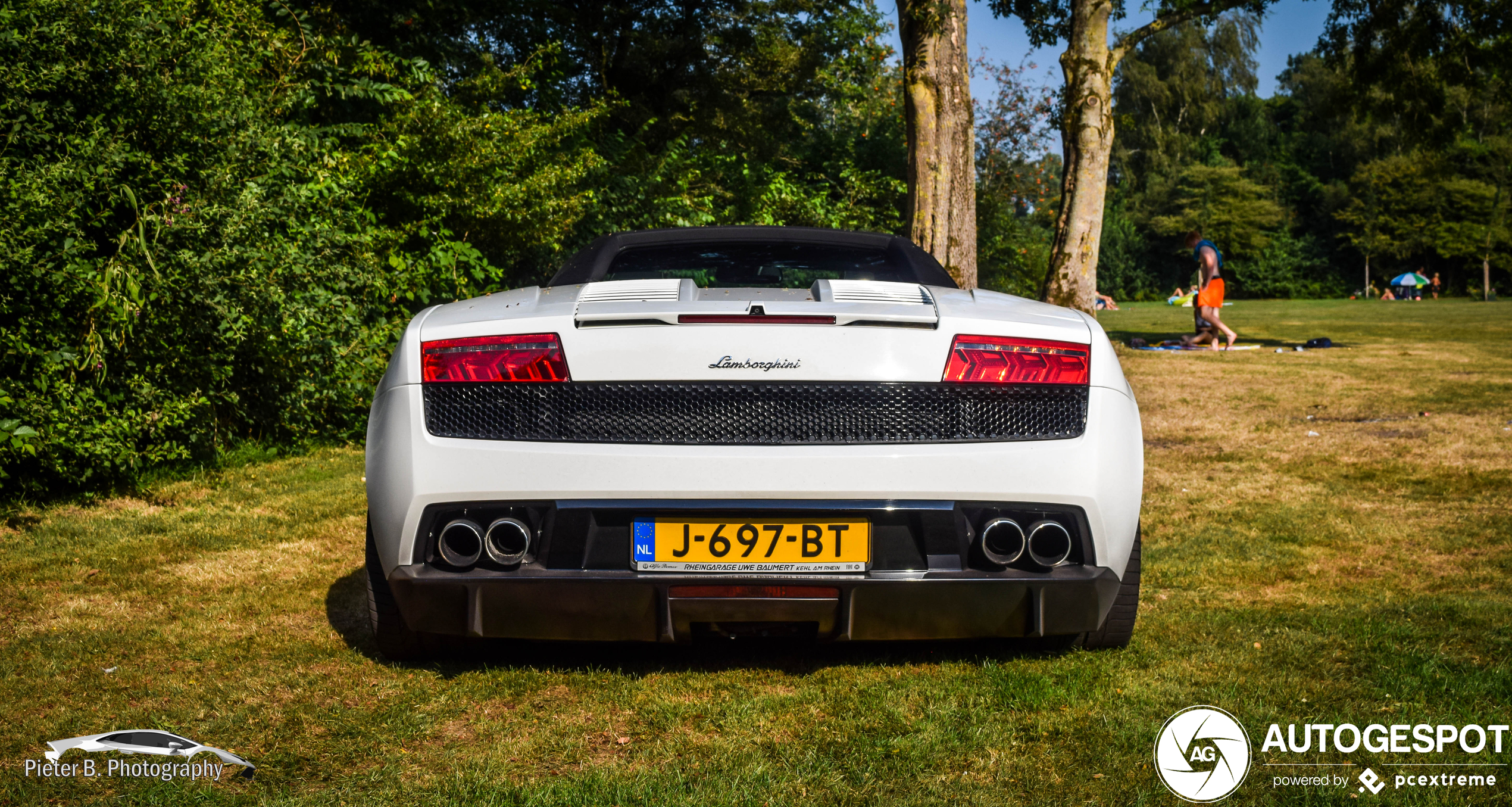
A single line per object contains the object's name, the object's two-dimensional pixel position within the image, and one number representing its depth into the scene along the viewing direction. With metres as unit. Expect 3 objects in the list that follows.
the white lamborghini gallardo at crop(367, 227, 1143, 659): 2.72
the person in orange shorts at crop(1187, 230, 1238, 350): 16.77
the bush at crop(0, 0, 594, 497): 5.09
